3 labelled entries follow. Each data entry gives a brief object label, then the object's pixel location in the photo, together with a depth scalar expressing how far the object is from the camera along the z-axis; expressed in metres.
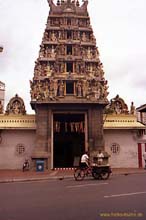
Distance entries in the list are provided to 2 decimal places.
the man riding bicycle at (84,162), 15.25
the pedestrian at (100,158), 15.43
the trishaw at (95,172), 14.66
